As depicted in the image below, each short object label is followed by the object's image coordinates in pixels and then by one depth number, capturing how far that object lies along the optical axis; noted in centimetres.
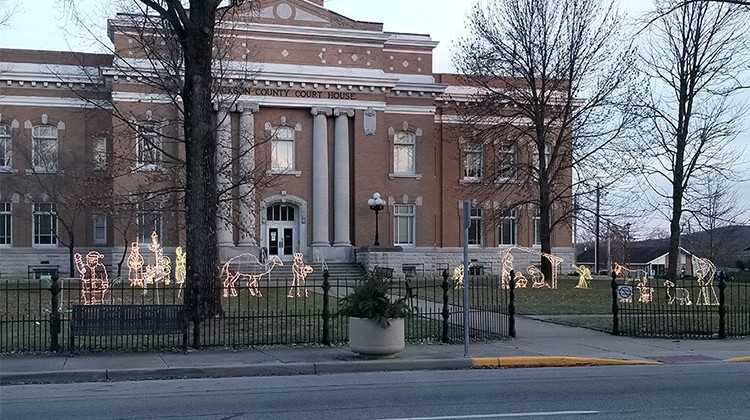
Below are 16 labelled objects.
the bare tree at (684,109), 4056
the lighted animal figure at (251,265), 4162
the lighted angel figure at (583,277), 3803
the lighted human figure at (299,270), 3128
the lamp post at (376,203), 4444
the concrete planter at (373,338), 1429
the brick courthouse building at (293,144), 4369
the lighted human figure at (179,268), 3151
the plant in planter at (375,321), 1425
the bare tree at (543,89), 3916
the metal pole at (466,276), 1434
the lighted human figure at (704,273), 2508
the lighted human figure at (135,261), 3091
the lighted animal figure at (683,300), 2520
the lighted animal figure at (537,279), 3925
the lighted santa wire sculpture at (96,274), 2148
